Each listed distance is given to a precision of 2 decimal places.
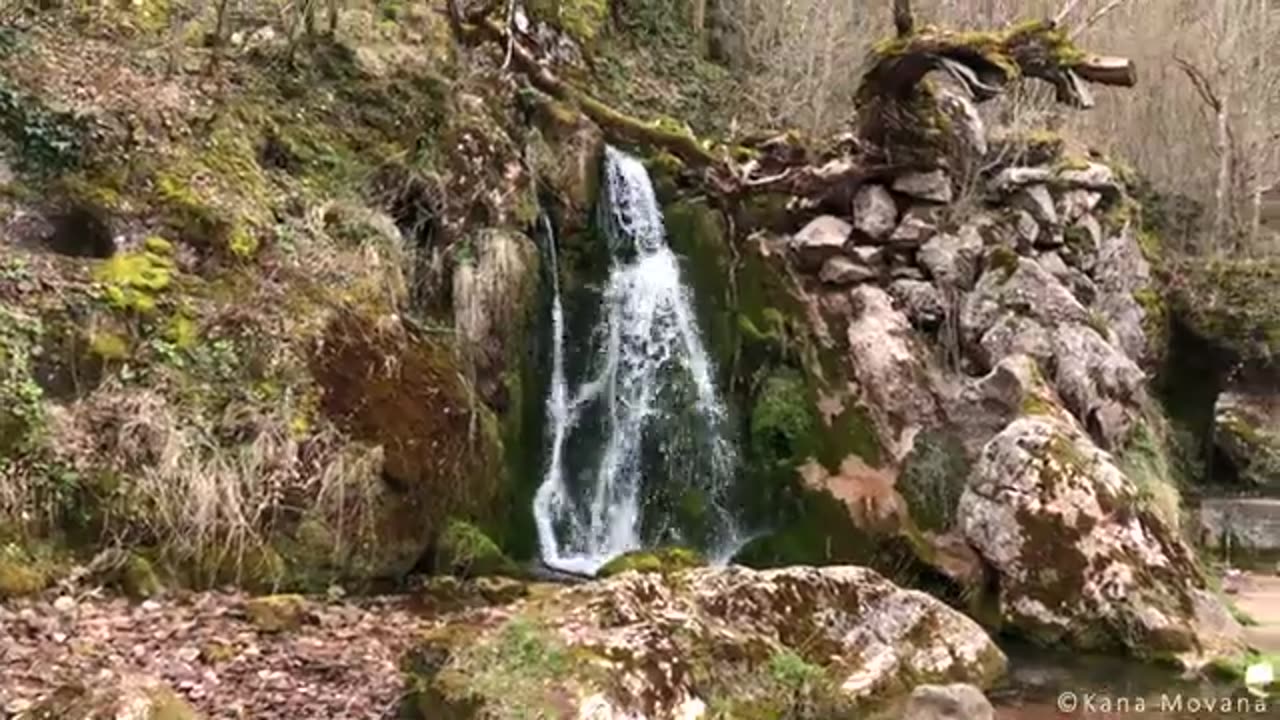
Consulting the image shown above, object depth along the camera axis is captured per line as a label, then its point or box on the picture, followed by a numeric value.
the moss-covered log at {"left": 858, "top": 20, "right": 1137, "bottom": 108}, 11.26
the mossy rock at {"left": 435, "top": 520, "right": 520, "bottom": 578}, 8.88
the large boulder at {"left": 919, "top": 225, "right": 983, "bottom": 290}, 12.70
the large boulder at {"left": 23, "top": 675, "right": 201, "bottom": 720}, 4.77
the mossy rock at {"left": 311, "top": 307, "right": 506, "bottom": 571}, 8.48
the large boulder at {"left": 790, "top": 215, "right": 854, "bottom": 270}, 12.89
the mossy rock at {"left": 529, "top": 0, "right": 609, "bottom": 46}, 16.53
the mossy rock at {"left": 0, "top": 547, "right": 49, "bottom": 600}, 6.31
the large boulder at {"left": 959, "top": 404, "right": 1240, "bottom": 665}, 9.65
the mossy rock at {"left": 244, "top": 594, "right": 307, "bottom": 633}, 6.62
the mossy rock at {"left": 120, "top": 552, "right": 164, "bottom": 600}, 6.77
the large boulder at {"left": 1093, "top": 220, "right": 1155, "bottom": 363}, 14.91
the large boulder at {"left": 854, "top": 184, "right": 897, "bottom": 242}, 12.88
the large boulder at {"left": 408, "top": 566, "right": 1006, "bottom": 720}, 6.14
